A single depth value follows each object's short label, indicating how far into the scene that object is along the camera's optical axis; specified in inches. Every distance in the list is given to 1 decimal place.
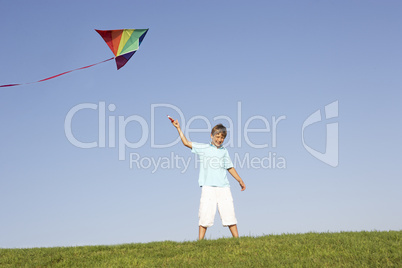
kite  449.9
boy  386.9
